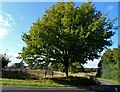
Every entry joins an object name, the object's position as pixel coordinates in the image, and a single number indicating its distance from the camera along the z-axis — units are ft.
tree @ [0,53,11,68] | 38.95
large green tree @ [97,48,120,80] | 32.85
